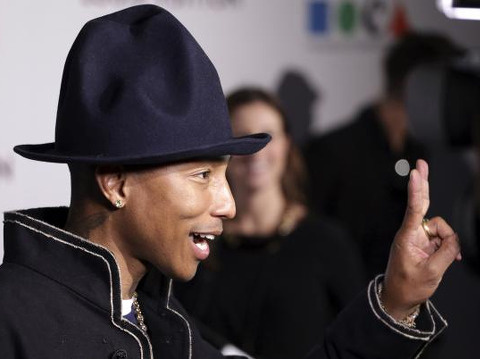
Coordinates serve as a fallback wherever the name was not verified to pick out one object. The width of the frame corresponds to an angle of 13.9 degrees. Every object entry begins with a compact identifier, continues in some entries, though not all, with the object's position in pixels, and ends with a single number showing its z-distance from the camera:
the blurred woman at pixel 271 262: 4.99
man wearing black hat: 2.67
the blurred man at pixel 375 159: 6.67
